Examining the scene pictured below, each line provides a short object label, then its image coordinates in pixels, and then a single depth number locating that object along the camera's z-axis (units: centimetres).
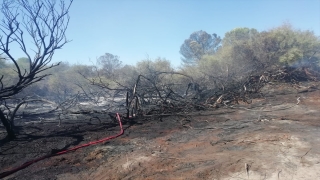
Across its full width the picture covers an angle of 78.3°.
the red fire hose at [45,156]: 372
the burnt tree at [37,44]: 537
